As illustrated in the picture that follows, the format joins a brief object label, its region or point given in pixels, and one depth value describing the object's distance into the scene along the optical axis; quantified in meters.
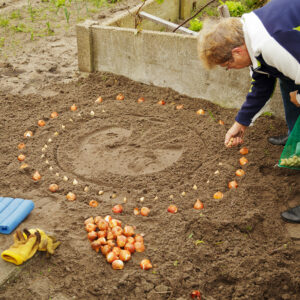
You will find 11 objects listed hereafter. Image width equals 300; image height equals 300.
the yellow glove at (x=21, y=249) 2.59
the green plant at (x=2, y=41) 6.46
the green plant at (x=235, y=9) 5.71
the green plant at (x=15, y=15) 7.30
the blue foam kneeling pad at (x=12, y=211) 2.93
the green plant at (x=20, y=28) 6.87
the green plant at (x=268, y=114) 4.41
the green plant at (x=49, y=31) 6.86
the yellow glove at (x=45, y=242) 2.67
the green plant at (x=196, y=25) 5.64
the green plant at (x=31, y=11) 7.31
